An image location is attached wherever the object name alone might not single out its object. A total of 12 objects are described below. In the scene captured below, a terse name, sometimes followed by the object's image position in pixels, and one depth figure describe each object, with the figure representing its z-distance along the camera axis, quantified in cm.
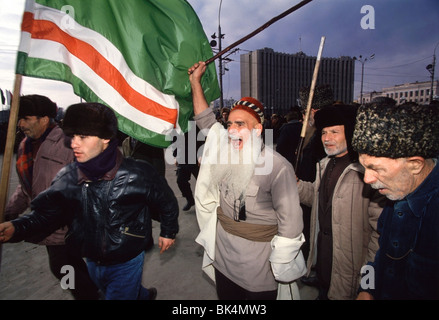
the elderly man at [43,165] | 231
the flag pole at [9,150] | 173
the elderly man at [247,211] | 180
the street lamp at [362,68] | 3994
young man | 182
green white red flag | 219
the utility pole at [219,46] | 1848
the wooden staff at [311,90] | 211
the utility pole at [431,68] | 3371
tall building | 10394
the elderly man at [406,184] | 117
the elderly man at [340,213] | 198
